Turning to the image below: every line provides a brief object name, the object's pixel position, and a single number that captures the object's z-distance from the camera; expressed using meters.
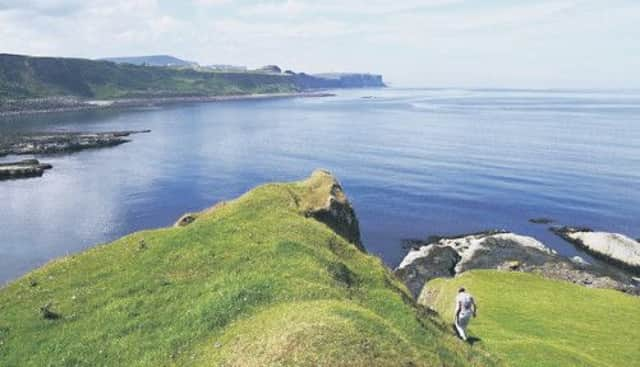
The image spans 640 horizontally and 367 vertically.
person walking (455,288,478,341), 31.44
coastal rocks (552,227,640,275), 78.62
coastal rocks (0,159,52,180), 137.75
